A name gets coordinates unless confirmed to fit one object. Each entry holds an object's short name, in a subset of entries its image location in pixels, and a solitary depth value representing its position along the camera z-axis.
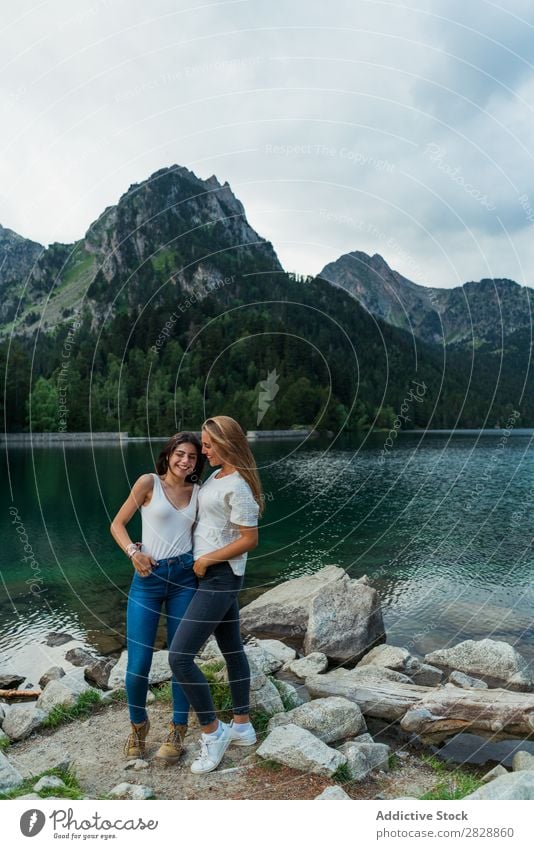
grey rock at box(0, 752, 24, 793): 4.46
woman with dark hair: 4.63
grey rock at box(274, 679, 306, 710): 6.33
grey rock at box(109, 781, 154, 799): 4.27
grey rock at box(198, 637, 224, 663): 8.68
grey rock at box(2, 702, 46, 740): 6.22
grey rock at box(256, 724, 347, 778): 4.74
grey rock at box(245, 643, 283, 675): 7.31
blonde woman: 4.48
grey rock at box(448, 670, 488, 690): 8.86
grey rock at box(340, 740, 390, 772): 5.10
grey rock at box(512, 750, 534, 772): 5.88
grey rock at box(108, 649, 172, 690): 7.33
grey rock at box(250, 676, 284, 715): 5.93
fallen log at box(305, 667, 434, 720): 7.15
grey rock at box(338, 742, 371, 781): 4.86
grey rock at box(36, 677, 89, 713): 6.62
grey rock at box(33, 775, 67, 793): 4.40
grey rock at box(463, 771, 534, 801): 4.04
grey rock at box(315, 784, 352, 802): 4.21
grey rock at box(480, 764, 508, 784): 5.36
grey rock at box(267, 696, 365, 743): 5.77
